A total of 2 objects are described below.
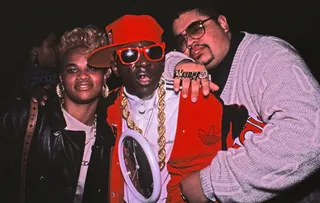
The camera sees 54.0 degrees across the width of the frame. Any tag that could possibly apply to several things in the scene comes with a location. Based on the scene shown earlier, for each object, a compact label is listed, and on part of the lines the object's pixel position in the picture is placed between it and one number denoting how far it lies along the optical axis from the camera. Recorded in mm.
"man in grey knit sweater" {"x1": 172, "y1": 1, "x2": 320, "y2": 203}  554
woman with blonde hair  919
